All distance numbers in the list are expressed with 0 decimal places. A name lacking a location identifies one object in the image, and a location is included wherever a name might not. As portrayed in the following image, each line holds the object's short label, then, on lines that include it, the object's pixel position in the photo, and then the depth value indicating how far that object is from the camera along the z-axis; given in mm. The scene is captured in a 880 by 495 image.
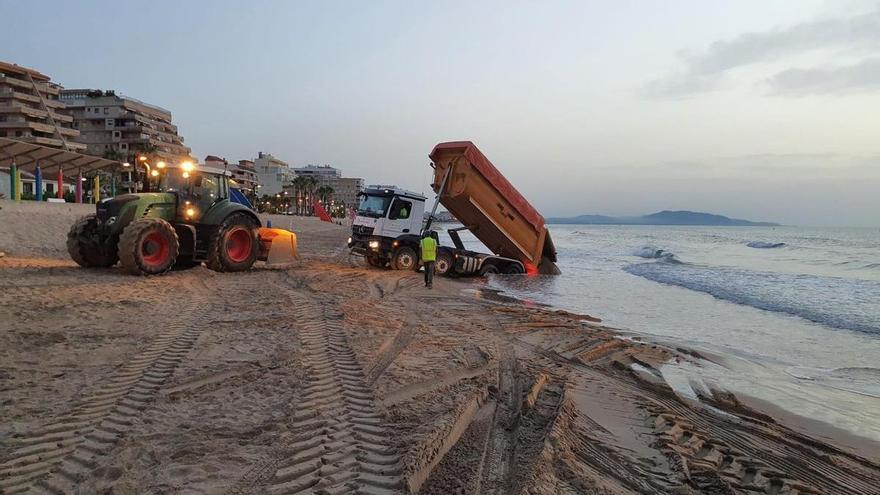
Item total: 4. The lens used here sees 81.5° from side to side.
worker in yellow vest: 13031
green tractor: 10297
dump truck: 14891
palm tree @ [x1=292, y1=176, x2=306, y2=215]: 94125
